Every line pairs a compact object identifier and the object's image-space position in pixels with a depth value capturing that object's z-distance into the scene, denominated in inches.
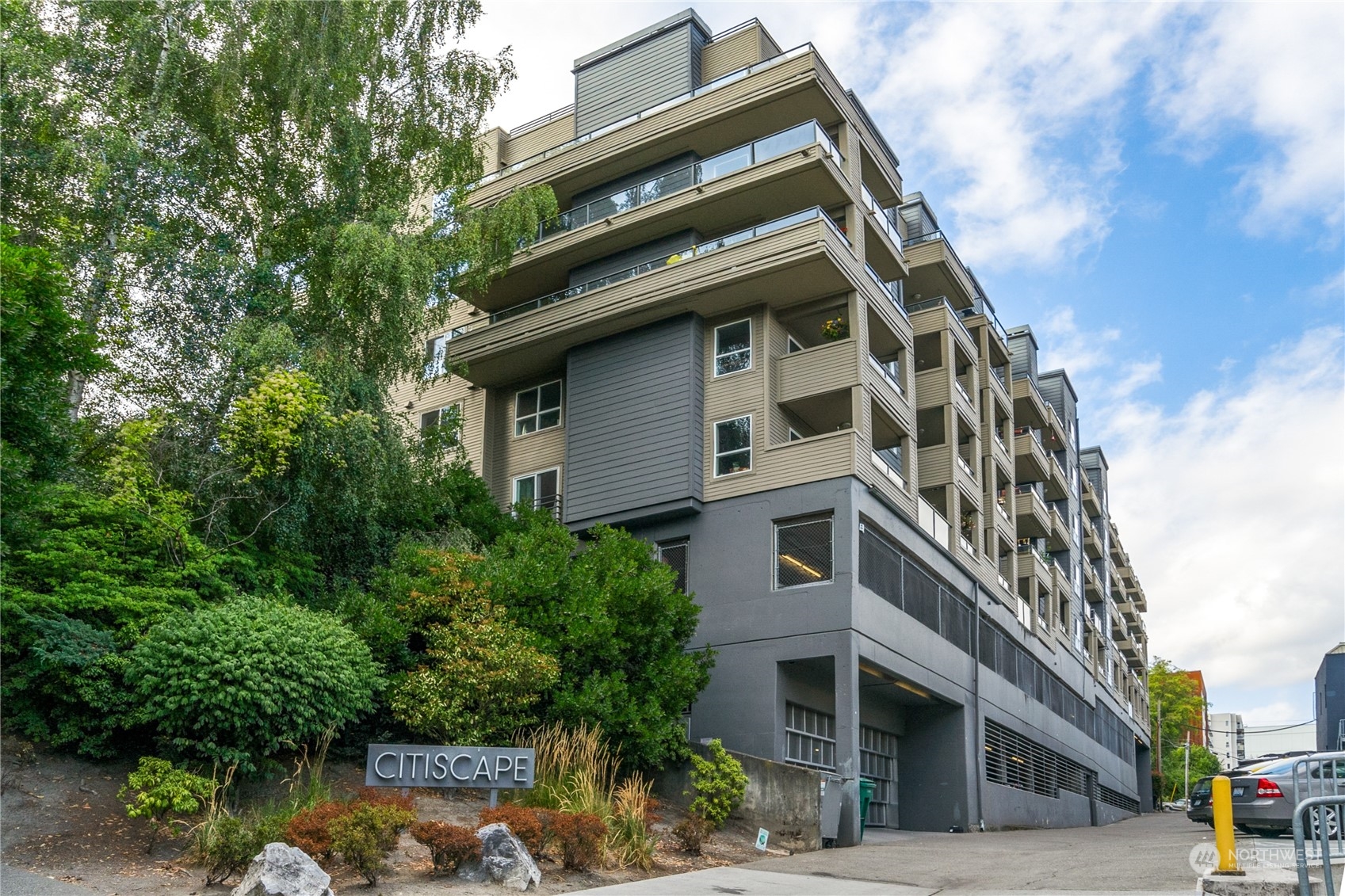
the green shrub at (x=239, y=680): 570.9
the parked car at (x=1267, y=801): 634.2
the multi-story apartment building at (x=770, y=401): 1013.8
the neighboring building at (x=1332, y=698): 1326.3
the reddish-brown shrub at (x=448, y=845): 502.3
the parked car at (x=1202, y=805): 862.6
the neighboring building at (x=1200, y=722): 3938.5
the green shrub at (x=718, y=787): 767.7
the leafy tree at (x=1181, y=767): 3996.1
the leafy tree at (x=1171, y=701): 3627.0
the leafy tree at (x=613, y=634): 792.9
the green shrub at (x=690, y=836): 661.9
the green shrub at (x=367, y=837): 480.4
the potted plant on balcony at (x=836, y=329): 1080.2
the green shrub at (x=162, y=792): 523.8
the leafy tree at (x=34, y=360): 552.1
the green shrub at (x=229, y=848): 467.5
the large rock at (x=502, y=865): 501.7
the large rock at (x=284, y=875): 426.3
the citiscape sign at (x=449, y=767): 573.3
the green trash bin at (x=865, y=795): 932.0
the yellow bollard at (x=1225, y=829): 380.5
